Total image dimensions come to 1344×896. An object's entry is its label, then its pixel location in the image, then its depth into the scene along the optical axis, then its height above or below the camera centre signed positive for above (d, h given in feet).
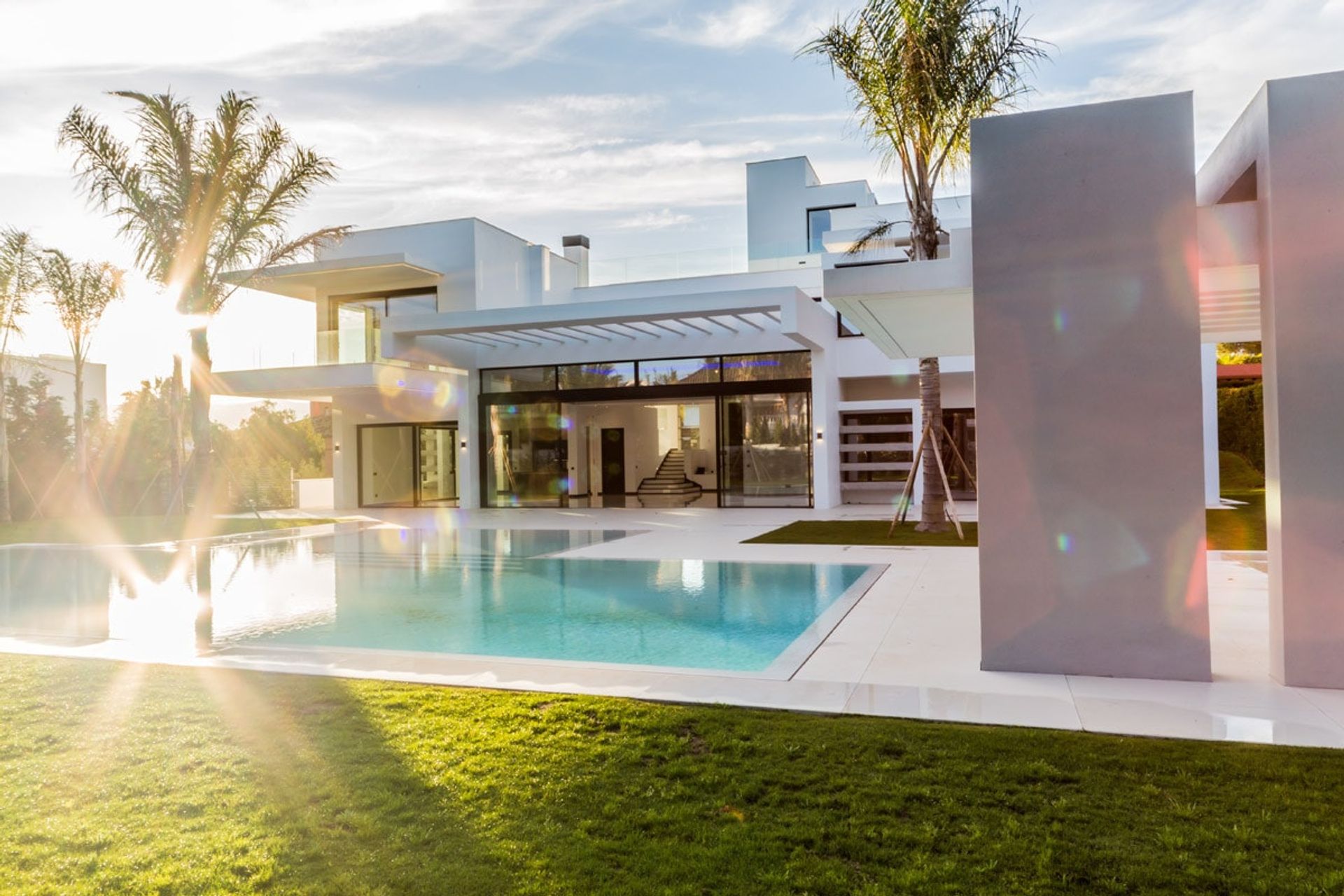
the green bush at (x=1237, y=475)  74.79 -2.90
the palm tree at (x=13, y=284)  69.56 +14.61
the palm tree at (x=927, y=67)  38.37 +17.08
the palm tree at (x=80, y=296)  69.26 +13.41
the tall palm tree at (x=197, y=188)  50.29 +16.13
